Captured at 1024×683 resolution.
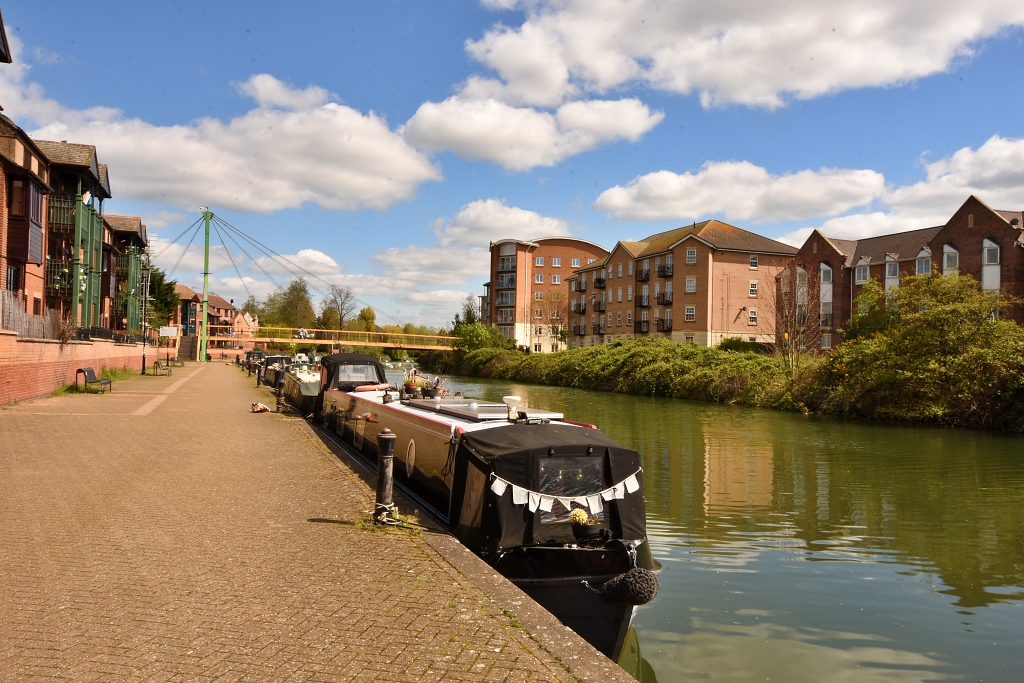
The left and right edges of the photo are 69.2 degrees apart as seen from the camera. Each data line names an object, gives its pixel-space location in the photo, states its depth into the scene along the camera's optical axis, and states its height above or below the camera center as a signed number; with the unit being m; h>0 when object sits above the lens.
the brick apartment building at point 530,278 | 87.81 +8.68
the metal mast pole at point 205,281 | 57.28 +4.85
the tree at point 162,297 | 71.19 +4.55
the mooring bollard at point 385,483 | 7.25 -1.35
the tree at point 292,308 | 103.94 +5.28
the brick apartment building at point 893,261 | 44.94 +6.60
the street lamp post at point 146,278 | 45.49 +3.97
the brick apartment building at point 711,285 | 58.22 +5.59
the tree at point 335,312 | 101.12 +4.69
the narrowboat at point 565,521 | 6.29 -1.50
